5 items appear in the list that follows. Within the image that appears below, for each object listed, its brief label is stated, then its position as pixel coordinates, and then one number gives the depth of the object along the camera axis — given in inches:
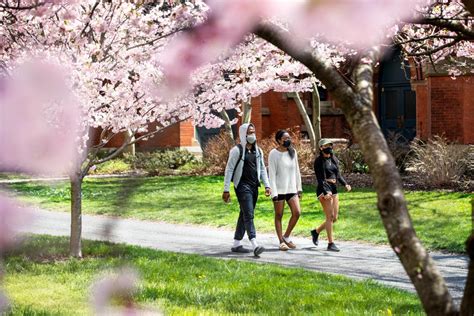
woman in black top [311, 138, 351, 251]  461.4
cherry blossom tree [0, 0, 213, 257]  360.8
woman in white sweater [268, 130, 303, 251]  456.1
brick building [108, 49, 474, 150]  952.3
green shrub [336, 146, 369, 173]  957.2
